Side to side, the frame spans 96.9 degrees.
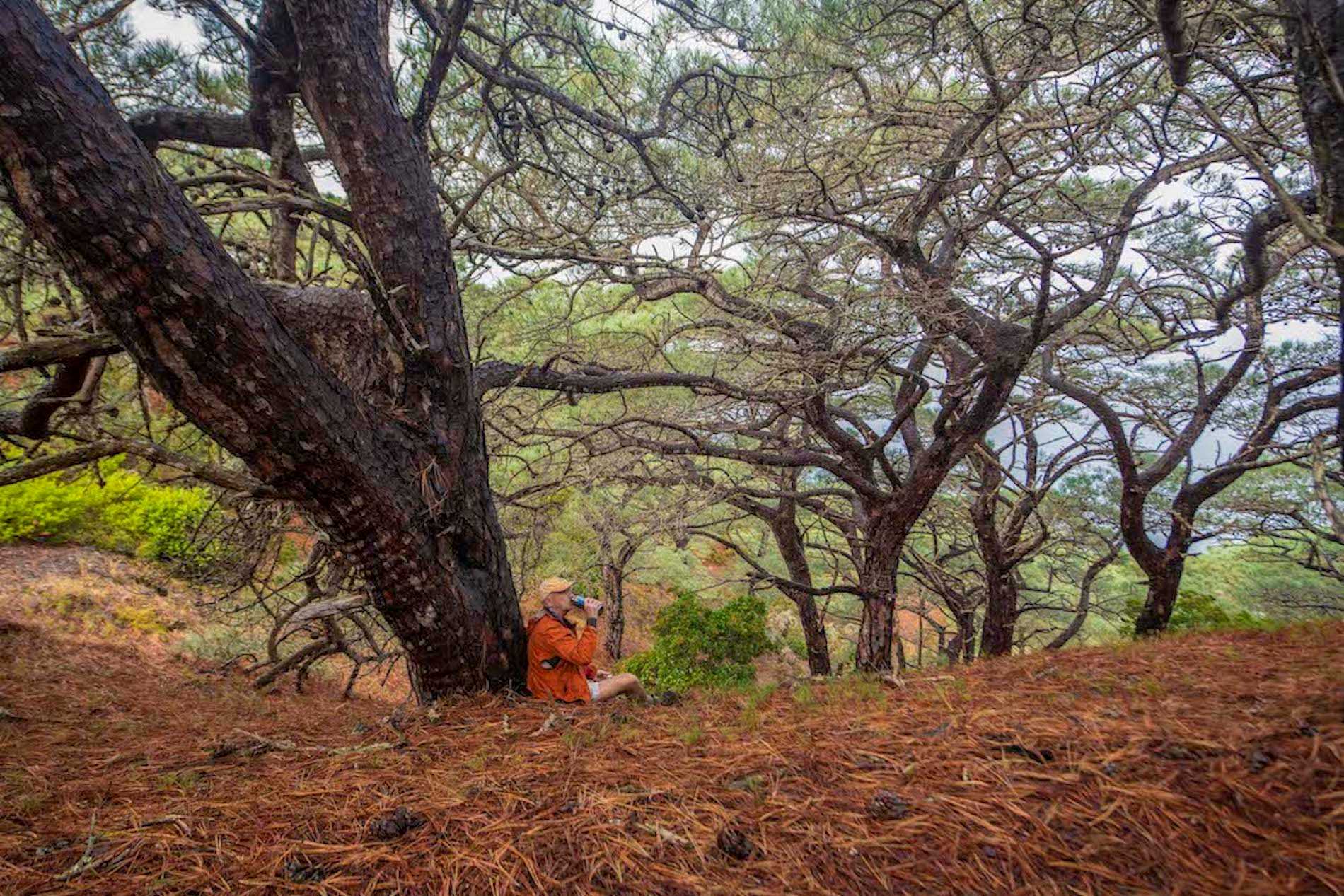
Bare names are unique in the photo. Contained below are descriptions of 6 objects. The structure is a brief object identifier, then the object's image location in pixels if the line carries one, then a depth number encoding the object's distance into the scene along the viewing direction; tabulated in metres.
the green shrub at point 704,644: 8.65
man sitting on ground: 3.42
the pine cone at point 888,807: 1.55
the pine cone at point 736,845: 1.48
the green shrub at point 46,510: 7.55
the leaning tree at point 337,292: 1.71
